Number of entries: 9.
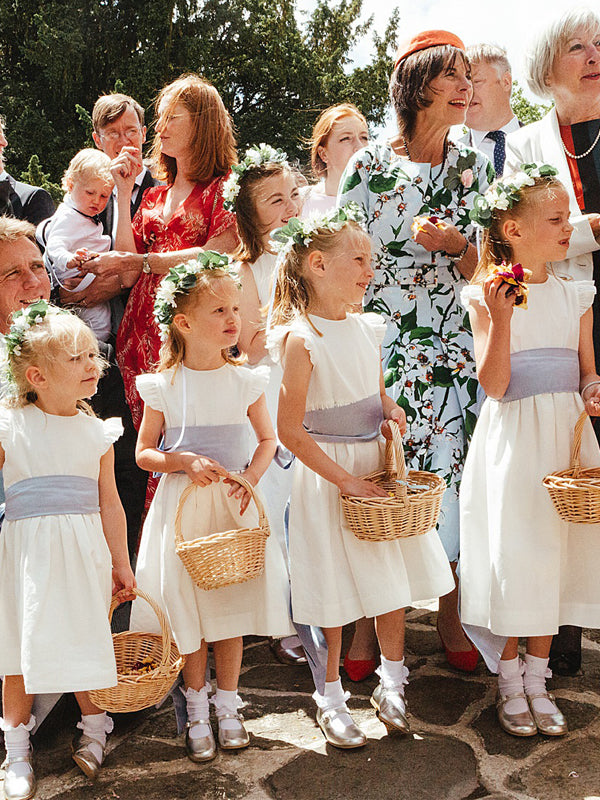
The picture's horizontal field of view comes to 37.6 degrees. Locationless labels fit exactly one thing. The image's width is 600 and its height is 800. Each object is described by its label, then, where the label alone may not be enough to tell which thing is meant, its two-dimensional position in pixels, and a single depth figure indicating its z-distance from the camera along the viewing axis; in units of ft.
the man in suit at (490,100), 18.30
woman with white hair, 12.30
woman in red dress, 13.94
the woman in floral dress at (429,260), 12.28
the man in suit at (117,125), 17.30
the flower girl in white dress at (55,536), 9.80
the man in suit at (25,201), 14.85
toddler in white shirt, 14.70
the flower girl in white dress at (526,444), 10.50
